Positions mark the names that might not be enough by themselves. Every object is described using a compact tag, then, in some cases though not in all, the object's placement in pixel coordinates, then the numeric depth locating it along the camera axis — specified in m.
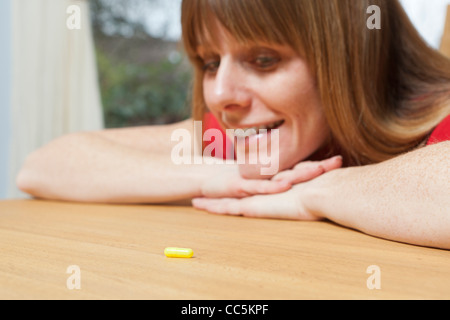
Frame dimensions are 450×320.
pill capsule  0.59
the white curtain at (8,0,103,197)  2.64
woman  0.95
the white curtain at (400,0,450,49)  2.42
